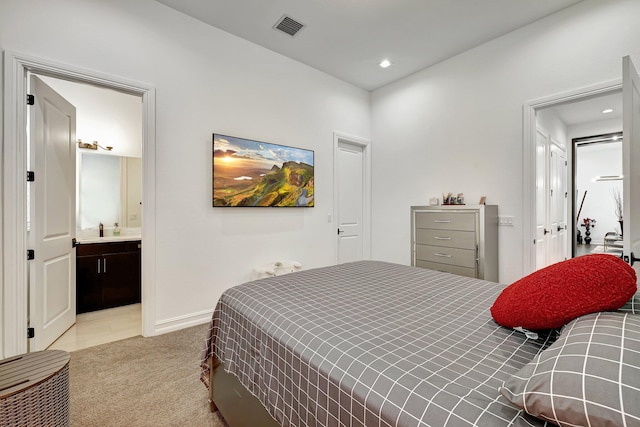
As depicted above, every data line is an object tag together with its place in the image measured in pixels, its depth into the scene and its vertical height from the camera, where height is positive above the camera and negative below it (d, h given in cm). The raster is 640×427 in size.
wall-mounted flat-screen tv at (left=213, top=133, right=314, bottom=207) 299 +48
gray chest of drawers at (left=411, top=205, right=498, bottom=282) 297 -30
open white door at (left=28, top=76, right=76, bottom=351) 222 +0
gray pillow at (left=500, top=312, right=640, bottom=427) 53 -36
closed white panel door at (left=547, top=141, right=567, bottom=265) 413 +13
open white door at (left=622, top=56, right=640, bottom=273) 168 +31
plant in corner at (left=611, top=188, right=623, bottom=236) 600 +31
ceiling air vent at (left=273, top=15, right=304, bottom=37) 285 +199
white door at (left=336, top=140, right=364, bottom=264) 424 +22
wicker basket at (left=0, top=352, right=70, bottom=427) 100 -72
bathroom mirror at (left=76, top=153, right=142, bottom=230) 393 +36
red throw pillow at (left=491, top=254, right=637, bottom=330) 93 -28
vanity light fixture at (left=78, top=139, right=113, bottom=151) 386 +98
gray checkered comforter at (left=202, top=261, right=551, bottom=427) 72 -47
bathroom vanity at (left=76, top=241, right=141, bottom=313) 330 -74
